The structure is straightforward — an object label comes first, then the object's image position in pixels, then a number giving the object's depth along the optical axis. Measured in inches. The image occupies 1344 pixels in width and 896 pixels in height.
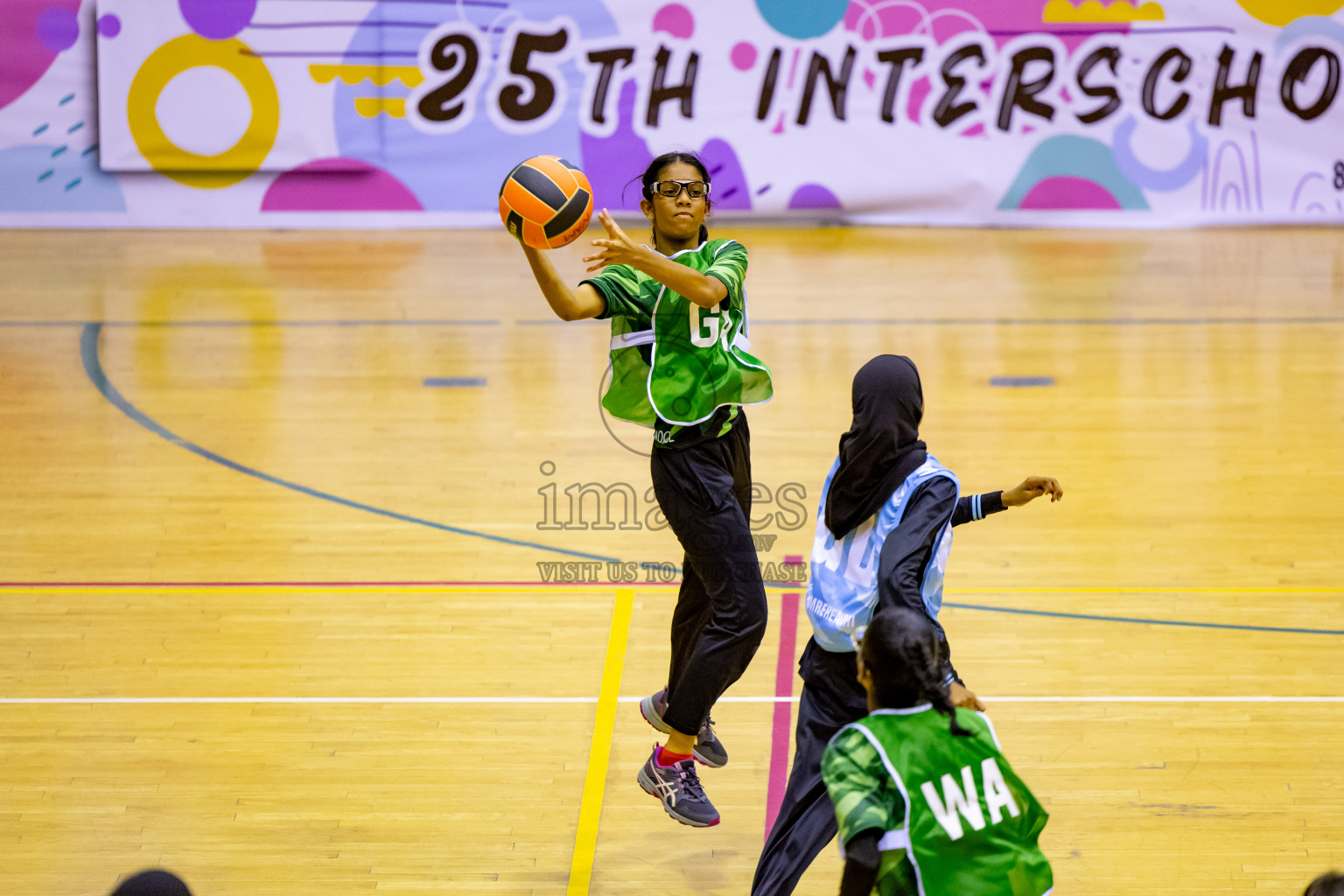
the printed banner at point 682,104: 1039.6
